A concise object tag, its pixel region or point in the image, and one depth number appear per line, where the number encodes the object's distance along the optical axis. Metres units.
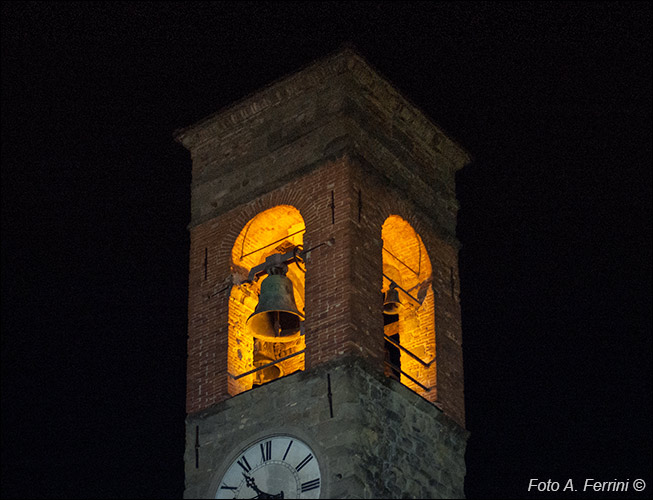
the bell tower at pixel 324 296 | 28.69
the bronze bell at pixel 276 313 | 30.14
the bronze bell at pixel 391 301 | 30.98
